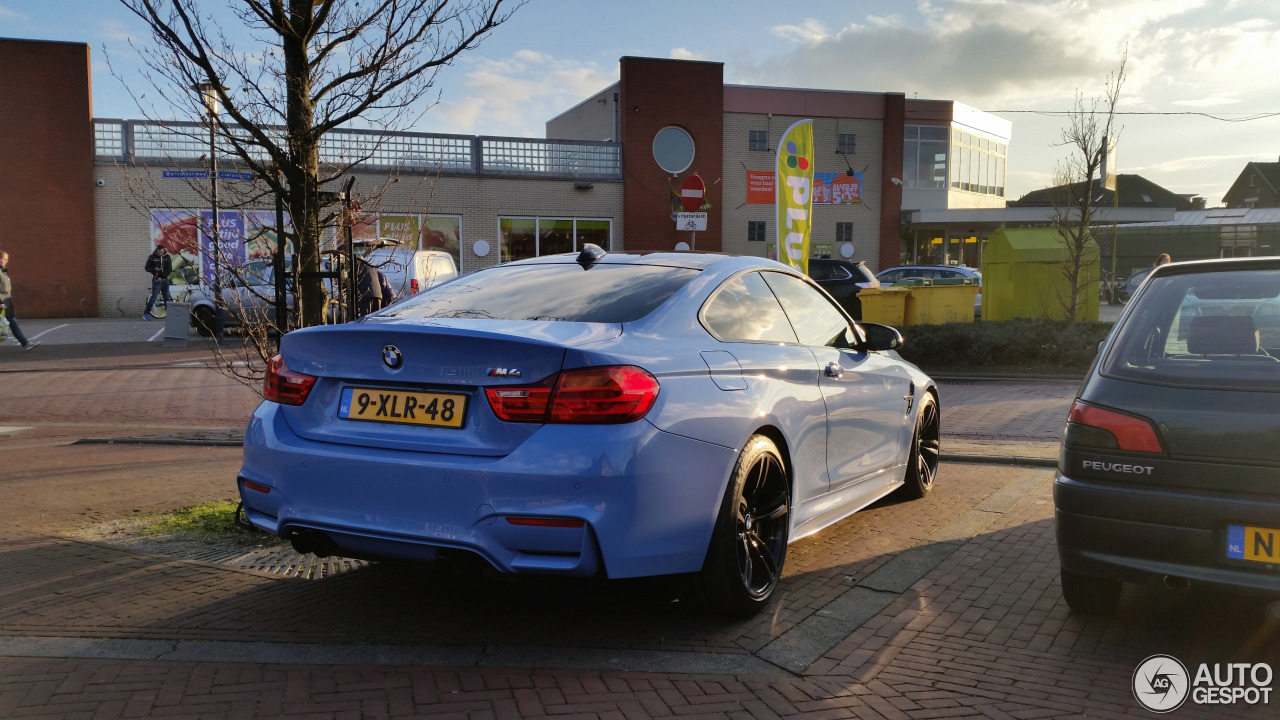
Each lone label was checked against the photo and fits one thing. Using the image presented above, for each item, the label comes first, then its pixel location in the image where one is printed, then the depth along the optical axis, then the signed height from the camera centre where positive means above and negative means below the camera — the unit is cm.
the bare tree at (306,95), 530 +93
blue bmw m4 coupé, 337 -63
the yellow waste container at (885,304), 1764 -69
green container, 1777 -17
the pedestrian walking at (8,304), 1733 -83
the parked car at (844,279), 1842 -26
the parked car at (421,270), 1729 -15
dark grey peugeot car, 336 -64
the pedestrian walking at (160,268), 2364 -19
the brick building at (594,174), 2623 +293
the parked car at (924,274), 2623 -21
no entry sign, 3331 +243
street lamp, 534 +78
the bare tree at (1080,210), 1664 +100
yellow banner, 1548 +114
